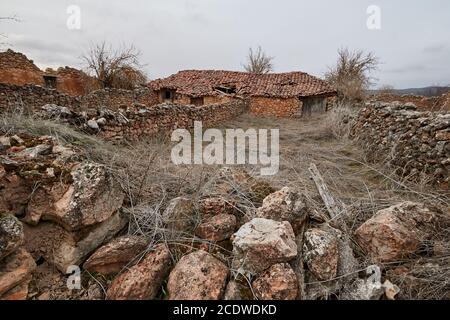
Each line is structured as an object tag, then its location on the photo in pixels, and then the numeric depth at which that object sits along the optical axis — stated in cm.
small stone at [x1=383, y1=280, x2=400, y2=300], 173
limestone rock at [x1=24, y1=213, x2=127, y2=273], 202
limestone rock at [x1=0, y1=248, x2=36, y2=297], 173
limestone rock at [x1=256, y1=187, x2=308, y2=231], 232
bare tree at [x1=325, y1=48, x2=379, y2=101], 1836
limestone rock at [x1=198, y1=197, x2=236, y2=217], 258
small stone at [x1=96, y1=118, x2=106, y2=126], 476
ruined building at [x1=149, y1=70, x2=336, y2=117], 1466
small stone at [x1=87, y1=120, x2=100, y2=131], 456
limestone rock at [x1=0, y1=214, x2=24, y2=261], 174
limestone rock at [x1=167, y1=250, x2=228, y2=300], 179
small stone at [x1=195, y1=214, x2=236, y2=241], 225
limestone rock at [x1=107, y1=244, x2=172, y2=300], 180
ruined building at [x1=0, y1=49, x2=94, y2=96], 1161
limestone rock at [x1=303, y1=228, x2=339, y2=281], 190
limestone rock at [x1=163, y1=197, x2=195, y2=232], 237
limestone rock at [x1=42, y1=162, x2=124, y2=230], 204
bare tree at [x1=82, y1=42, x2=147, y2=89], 1447
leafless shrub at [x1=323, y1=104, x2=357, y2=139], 727
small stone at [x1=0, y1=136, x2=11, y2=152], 247
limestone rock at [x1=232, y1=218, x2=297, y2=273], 188
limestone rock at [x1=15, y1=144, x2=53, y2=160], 239
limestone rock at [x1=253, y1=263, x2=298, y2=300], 173
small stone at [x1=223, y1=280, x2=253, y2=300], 179
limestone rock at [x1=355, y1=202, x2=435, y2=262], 206
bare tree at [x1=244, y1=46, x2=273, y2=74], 2484
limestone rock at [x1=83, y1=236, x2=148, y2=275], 201
